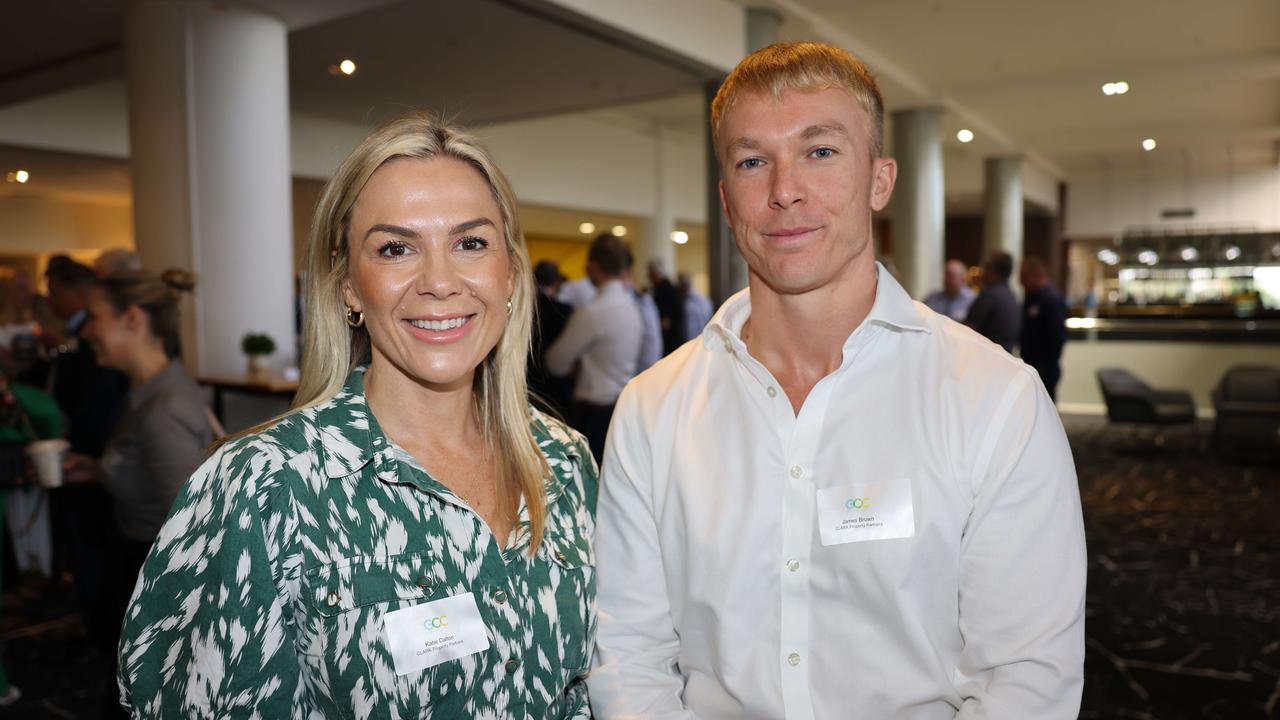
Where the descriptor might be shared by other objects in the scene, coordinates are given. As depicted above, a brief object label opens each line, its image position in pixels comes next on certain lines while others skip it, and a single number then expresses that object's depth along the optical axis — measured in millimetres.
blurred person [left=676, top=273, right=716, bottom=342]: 9172
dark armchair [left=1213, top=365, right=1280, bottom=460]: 8078
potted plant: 5301
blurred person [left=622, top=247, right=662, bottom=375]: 5950
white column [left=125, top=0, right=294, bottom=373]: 5312
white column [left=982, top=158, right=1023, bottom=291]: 15516
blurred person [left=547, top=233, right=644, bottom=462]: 5566
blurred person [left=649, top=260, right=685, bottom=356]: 9039
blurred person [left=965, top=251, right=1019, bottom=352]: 7449
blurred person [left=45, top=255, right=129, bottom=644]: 4242
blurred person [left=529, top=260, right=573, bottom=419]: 5832
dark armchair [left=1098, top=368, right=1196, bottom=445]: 8375
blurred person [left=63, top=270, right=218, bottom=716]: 2797
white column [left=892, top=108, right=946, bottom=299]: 11555
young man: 1360
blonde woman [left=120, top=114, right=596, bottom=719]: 1227
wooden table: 4641
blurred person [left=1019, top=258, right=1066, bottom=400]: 7660
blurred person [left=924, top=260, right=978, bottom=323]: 8719
